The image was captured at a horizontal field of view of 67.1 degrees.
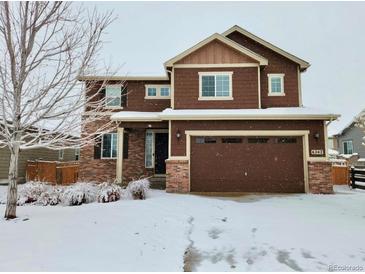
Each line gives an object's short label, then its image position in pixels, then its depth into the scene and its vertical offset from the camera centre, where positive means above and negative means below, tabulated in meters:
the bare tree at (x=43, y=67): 6.76 +2.34
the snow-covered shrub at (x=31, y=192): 9.42 -1.17
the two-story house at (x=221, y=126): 12.07 +1.53
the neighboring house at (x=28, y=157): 16.31 +0.12
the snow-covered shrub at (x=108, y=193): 9.38 -1.18
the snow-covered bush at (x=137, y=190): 10.00 -1.13
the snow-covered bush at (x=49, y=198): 9.27 -1.33
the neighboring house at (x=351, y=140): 25.60 +1.95
